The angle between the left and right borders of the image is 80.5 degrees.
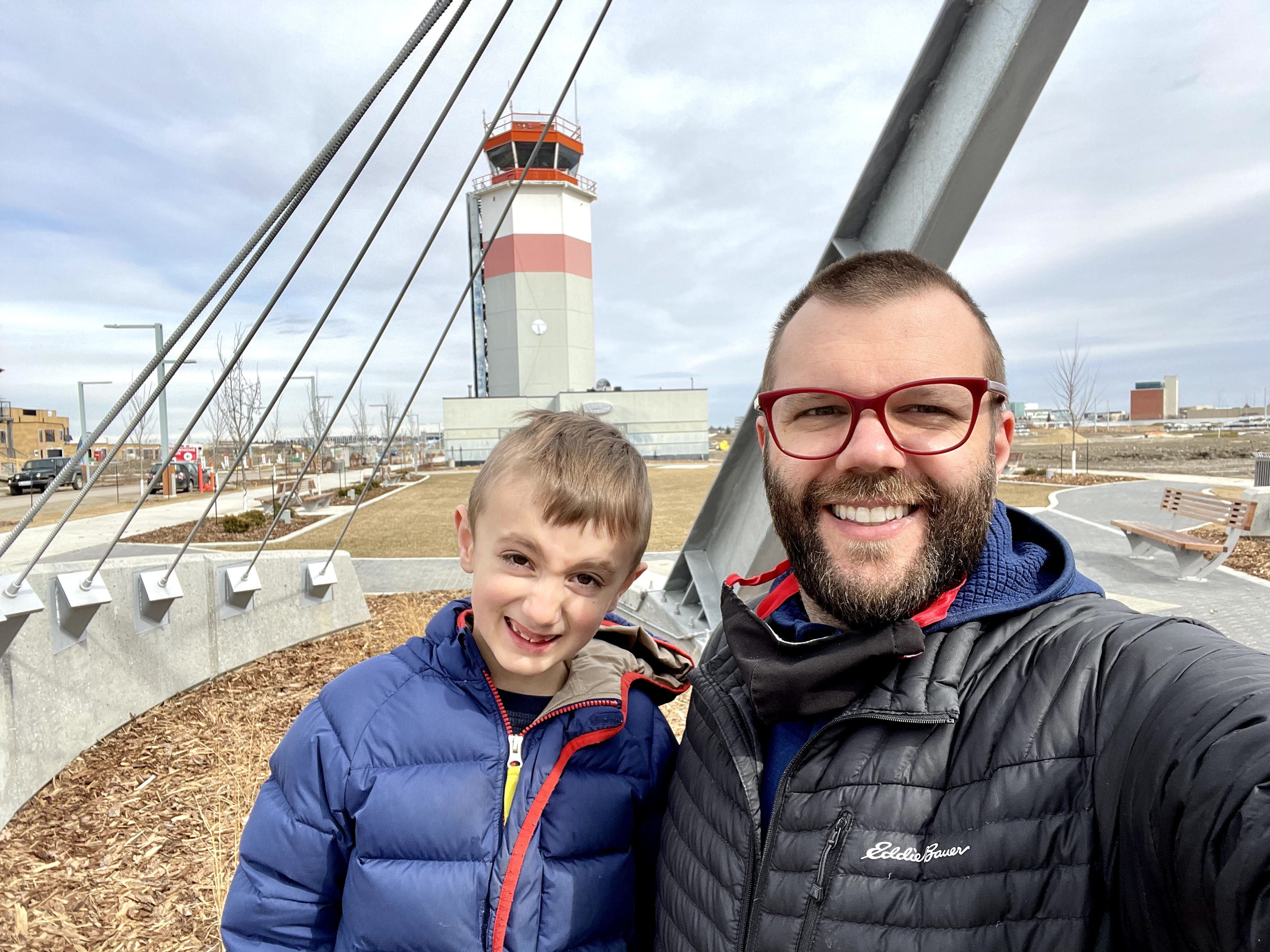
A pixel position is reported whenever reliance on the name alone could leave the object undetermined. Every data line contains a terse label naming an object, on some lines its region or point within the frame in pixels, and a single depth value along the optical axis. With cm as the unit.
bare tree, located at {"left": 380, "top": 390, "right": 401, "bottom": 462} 4612
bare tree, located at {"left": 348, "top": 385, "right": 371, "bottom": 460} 4216
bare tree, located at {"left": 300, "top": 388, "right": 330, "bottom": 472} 3186
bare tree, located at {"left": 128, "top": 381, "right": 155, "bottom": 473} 2242
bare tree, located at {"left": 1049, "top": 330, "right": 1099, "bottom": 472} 2942
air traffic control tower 4191
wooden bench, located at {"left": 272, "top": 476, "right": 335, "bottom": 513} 2122
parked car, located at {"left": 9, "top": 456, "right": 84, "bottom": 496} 2984
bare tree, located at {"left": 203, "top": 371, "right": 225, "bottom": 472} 2486
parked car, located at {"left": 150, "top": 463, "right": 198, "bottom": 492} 3052
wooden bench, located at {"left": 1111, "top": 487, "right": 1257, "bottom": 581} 930
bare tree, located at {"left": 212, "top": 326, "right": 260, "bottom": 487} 2208
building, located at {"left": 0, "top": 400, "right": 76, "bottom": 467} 5331
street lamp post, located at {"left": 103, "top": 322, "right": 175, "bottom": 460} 2022
